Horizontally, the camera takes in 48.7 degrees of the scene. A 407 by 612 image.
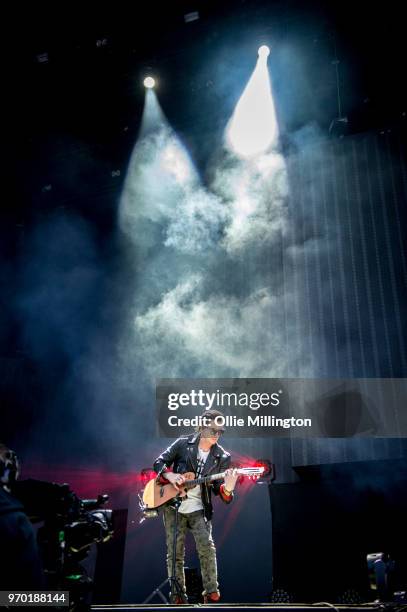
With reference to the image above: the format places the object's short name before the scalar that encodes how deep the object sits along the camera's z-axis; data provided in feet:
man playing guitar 12.25
